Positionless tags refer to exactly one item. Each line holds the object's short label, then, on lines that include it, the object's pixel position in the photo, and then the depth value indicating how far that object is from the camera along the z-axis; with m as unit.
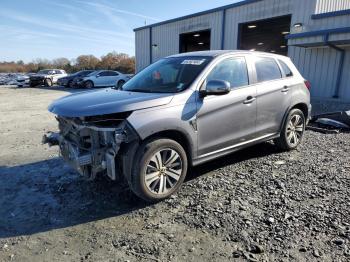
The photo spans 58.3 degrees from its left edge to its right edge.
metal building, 12.02
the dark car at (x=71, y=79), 26.20
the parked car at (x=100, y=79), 24.52
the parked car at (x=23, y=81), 29.62
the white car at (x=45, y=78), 28.67
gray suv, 3.67
